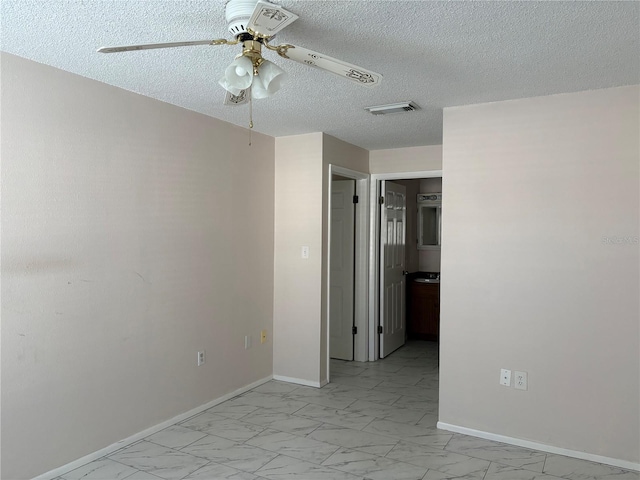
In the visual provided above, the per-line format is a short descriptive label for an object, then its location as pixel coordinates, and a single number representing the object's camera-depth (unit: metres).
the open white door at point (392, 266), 5.44
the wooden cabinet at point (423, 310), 6.18
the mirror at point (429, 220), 6.74
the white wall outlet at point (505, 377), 3.30
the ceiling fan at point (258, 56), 1.82
